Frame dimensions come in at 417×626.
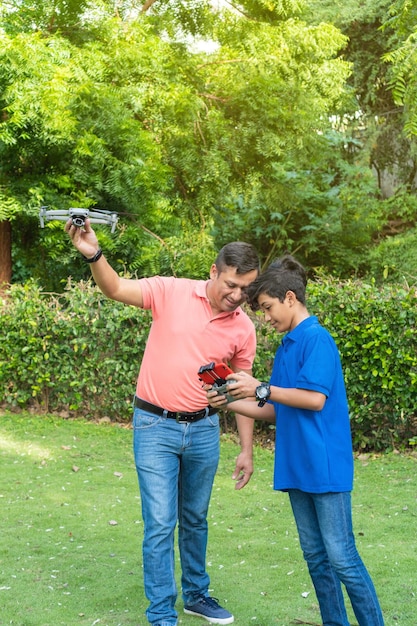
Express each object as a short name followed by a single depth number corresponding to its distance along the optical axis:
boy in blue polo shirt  3.16
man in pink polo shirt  3.63
